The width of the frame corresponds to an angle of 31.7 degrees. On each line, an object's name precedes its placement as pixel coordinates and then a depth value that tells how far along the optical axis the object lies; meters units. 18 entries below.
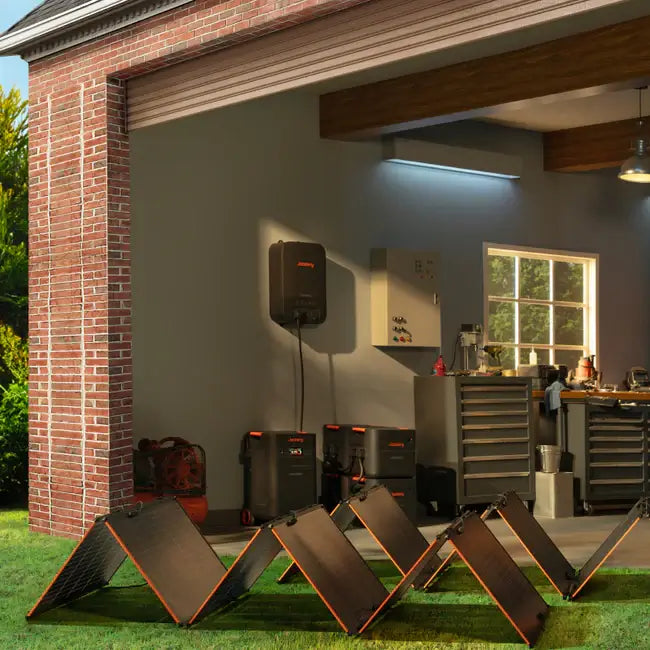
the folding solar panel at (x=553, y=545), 5.75
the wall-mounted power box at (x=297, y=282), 8.95
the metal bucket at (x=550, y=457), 9.33
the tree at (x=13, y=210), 13.51
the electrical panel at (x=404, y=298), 9.75
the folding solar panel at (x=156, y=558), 5.20
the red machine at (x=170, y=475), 7.91
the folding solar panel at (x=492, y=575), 4.97
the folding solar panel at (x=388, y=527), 5.95
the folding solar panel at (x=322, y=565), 5.01
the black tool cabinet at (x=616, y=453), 9.52
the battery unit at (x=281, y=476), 8.38
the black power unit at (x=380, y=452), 8.56
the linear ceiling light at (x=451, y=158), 9.95
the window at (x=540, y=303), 11.02
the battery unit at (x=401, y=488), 8.55
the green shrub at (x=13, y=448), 9.38
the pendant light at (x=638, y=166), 9.35
